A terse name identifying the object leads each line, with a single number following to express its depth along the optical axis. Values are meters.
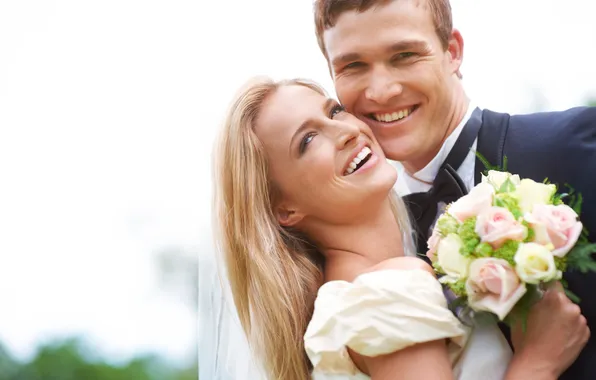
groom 4.02
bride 3.61
